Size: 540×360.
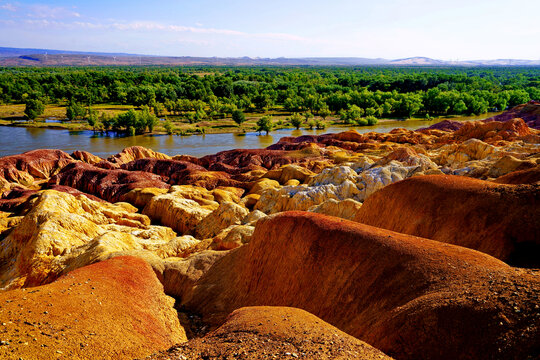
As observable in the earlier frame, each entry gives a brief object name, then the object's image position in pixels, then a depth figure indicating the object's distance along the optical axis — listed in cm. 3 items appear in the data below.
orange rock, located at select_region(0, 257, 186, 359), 980
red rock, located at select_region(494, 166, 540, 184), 2063
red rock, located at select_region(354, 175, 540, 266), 1497
